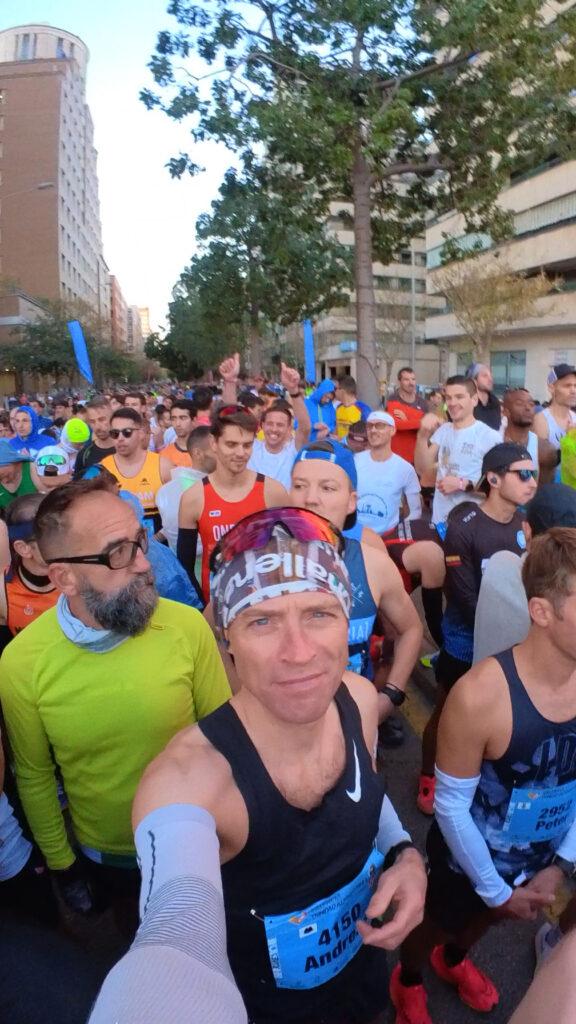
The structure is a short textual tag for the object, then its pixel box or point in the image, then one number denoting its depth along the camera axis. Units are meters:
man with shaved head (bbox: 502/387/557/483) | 5.11
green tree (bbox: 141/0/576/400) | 9.29
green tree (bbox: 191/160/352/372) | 11.26
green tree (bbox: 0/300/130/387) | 47.78
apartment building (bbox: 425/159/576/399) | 33.25
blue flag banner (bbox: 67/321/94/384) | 15.08
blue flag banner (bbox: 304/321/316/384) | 16.98
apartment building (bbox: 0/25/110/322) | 70.75
